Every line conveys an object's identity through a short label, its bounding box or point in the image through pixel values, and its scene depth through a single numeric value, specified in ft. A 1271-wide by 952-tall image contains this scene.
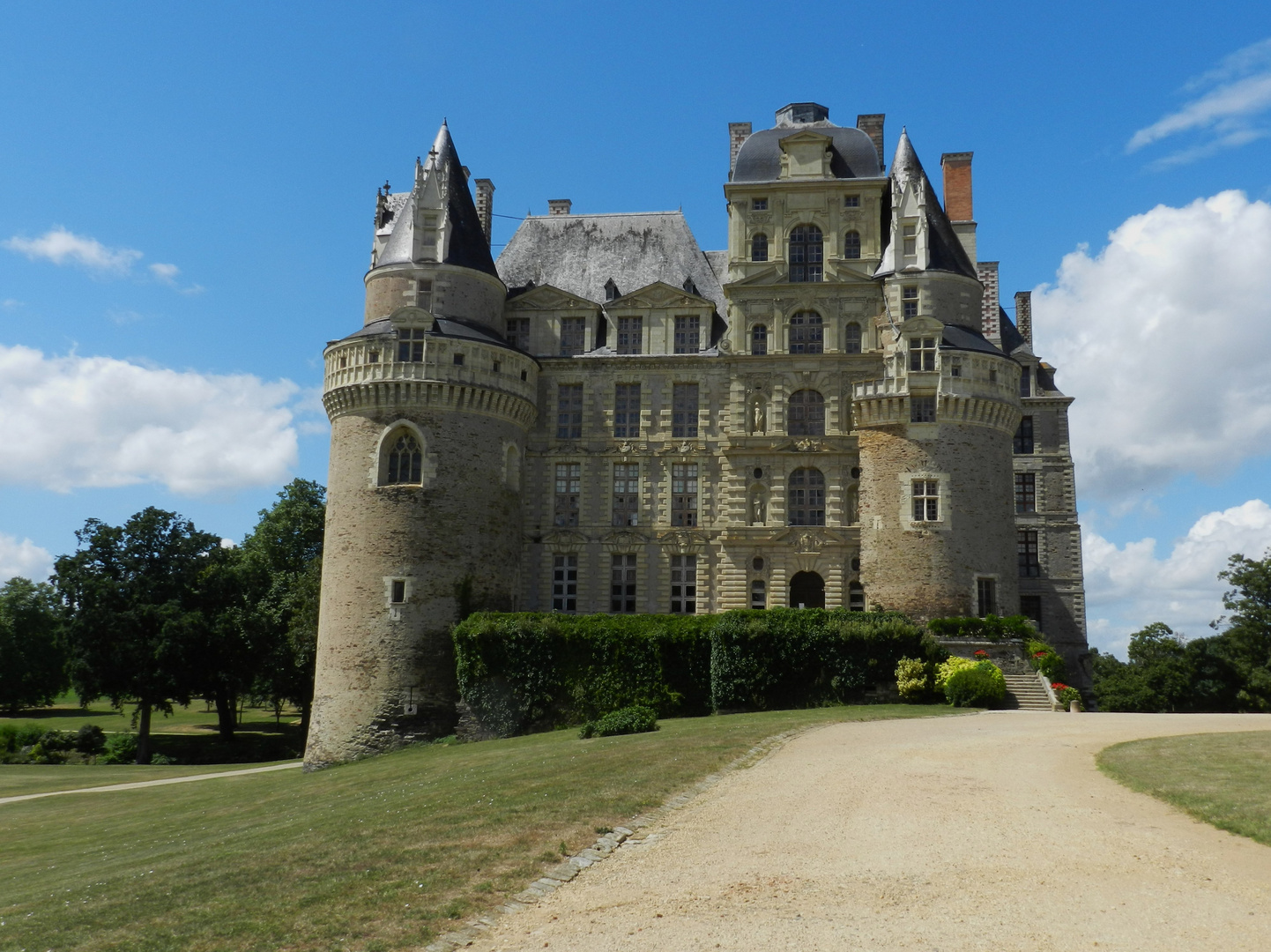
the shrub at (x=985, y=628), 115.34
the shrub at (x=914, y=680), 109.19
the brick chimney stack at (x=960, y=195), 151.02
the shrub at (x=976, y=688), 105.50
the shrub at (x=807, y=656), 111.86
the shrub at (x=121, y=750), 161.99
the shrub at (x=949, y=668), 109.09
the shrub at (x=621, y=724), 97.25
